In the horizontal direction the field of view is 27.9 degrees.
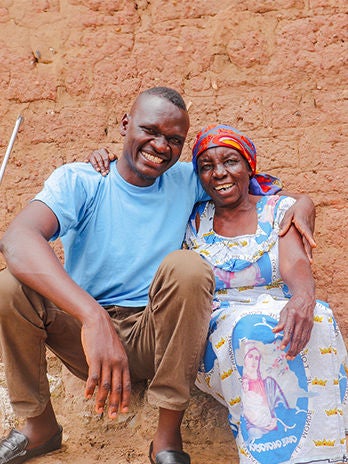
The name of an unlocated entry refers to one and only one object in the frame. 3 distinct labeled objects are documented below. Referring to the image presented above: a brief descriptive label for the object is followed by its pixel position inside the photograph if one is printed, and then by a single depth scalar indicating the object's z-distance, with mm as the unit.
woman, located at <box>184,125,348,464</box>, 2494
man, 2473
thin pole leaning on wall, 3303
